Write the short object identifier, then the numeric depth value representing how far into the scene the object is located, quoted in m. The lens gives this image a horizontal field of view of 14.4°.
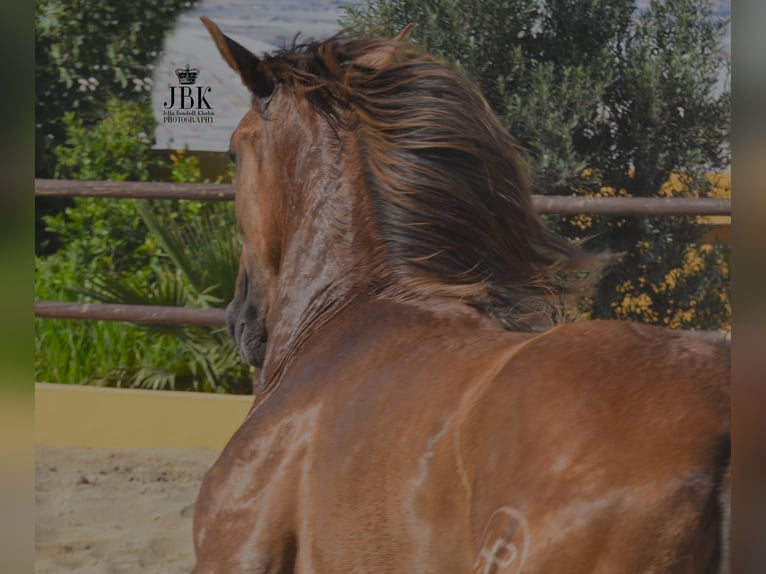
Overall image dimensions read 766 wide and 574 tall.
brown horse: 4.96
